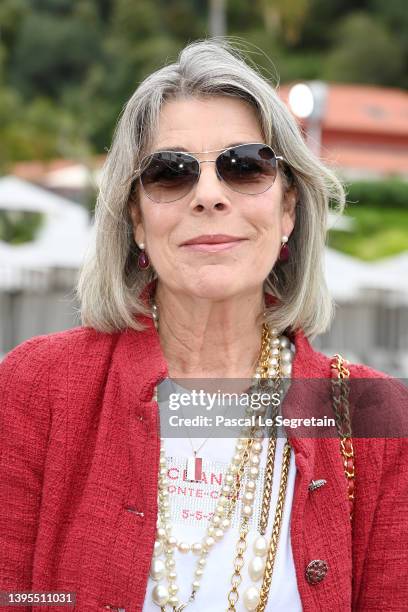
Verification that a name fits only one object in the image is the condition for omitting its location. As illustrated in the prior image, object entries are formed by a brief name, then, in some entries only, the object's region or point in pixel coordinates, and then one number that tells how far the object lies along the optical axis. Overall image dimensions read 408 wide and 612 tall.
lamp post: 5.86
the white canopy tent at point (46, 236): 9.42
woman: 1.77
